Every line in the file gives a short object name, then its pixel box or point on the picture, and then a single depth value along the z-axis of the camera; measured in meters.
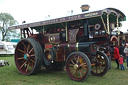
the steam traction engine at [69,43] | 5.05
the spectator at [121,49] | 11.36
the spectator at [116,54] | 8.00
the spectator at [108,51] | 7.86
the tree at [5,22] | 40.81
